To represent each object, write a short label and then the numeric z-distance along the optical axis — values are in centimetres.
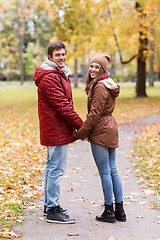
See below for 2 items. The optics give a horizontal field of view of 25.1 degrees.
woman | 406
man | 403
